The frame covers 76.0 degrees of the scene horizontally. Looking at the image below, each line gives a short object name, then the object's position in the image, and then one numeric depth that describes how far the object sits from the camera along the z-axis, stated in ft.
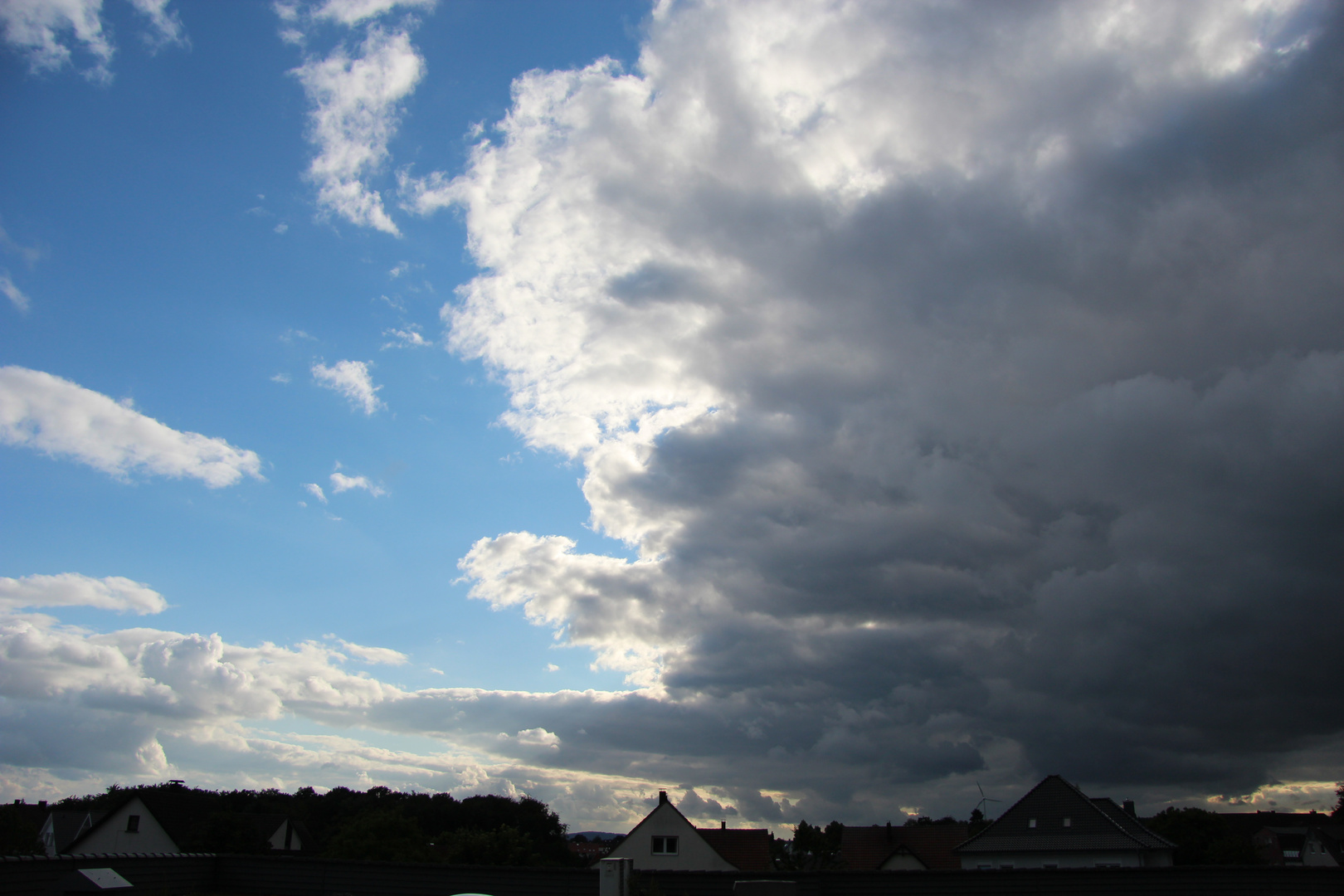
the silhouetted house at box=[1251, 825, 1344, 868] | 329.93
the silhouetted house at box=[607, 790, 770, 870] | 194.90
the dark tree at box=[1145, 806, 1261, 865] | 243.40
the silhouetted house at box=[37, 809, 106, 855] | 245.24
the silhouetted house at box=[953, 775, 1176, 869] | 182.29
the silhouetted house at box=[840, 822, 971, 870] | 219.41
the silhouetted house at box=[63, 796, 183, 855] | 212.43
